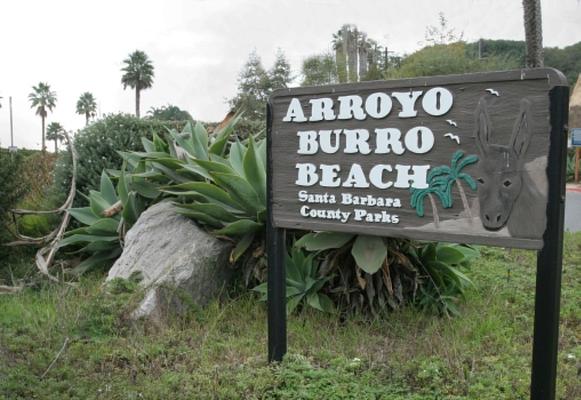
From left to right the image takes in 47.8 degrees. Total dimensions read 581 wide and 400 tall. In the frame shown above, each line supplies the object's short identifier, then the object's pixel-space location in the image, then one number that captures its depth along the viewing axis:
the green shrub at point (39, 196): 7.97
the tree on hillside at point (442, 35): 37.50
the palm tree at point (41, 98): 83.81
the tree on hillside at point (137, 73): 67.50
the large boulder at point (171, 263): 4.94
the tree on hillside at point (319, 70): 39.91
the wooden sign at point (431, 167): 3.16
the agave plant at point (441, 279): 4.97
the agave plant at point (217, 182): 5.27
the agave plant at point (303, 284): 4.89
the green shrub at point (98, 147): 8.40
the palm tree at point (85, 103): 79.36
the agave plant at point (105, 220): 6.36
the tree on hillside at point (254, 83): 41.69
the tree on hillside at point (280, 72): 43.12
